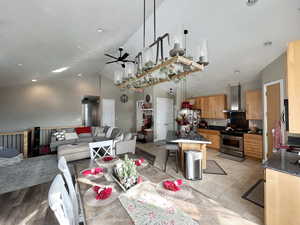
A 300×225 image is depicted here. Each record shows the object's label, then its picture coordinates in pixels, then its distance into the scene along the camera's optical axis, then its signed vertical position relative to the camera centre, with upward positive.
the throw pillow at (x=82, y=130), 5.56 -0.70
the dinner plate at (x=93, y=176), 1.47 -0.74
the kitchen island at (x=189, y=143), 2.94 -0.72
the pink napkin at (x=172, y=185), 1.18 -0.69
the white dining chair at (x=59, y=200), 0.81 -0.61
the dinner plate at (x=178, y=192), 1.10 -0.72
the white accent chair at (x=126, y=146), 3.94 -1.05
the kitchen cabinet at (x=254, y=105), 3.89 +0.33
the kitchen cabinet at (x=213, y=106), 4.93 +0.35
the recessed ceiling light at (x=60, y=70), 4.35 +1.61
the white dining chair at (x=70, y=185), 1.35 -0.79
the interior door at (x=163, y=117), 6.21 -0.11
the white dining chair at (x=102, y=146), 2.29 -0.59
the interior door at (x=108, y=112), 6.78 +0.14
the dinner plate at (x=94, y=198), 1.02 -0.73
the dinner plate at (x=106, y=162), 1.80 -0.73
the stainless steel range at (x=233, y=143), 4.04 -0.96
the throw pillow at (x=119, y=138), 3.90 -0.77
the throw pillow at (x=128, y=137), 4.16 -0.76
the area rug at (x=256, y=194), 2.04 -1.41
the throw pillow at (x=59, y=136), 4.79 -0.84
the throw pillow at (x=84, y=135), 5.44 -0.91
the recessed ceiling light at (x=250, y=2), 1.86 +1.72
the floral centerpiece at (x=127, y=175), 1.24 -0.63
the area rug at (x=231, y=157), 3.80 -1.37
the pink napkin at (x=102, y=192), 1.07 -0.70
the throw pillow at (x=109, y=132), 5.37 -0.77
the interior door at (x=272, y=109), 3.07 +0.15
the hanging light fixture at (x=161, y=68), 1.53 +0.71
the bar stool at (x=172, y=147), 3.10 -0.81
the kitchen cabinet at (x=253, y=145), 3.68 -0.94
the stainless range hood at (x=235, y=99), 4.50 +0.59
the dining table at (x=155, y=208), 0.84 -0.72
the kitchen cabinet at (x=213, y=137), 4.80 -0.88
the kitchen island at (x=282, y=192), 1.29 -0.85
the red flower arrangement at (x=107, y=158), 1.99 -0.71
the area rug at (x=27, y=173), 2.61 -1.48
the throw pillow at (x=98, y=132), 5.61 -0.80
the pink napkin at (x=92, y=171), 1.54 -0.72
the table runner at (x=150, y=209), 0.84 -0.72
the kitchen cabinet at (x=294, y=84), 1.22 +0.32
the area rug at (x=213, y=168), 3.02 -1.39
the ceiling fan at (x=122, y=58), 3.49 +1.63
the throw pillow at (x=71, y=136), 4.92 -0.87
